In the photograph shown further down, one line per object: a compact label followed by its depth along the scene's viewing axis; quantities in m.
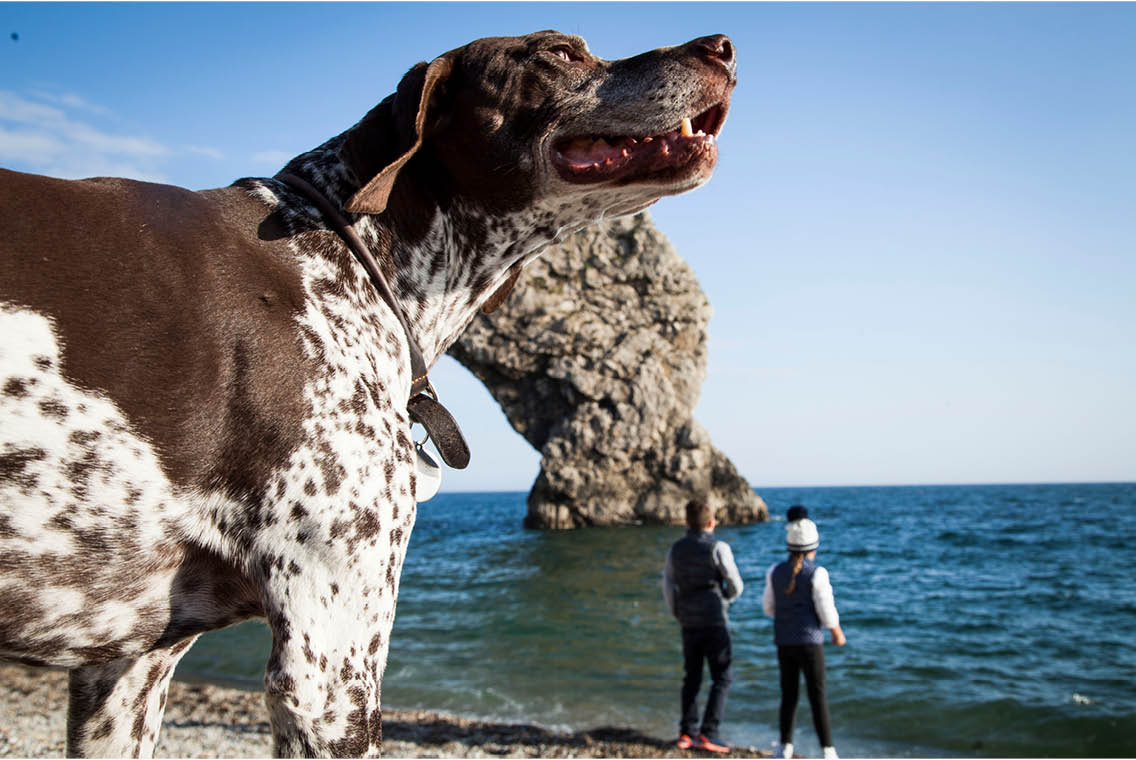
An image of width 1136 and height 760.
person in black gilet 8.48
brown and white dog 1.57
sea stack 45.84
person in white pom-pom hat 7.62
